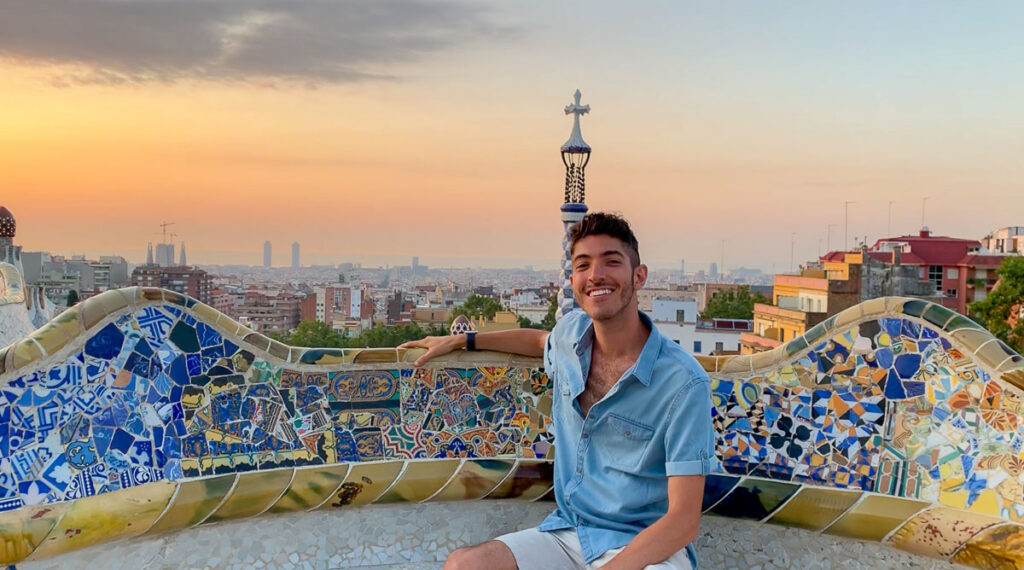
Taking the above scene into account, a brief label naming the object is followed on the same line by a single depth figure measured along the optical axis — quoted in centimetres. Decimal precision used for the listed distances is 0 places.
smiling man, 256
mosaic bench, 313
